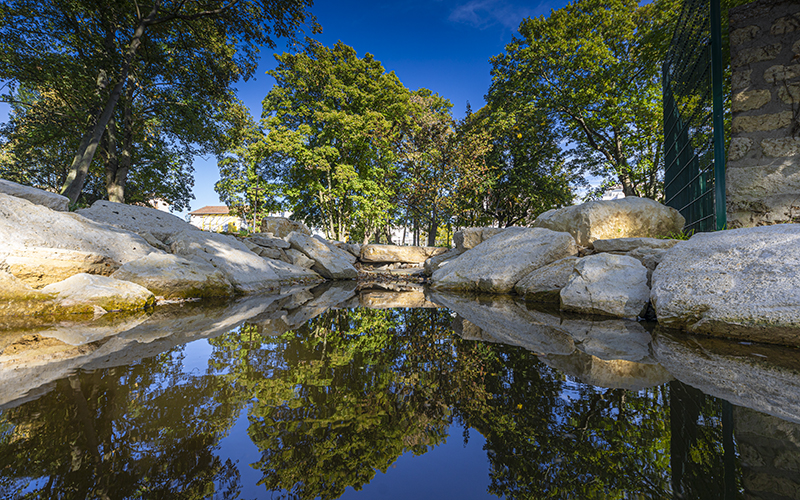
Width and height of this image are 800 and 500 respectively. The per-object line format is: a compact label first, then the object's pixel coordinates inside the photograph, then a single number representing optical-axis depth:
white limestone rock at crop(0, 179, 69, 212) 4.55
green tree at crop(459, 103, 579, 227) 14.02
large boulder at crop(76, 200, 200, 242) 6.32
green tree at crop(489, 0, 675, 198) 11.85
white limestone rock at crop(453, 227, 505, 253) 9.41
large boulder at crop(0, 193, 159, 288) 3.35
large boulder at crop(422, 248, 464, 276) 10.12
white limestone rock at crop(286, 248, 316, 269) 8.98
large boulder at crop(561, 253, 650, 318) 3.82
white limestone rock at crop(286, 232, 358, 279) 9.29
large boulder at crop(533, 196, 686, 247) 5.98
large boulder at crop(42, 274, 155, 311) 3.26
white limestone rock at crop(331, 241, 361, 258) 13.28
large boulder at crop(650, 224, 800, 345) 2.56
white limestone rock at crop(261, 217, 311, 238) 11.80
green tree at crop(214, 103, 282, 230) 18.33
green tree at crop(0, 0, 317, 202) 8.03
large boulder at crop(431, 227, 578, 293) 5.82
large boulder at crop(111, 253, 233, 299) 4.34
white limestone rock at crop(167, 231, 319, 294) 5.79
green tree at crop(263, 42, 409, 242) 17.66
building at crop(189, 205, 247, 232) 43.69
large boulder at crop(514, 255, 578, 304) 5.08
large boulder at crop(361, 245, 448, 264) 13.23
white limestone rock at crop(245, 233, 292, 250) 8.73
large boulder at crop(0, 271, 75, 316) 2.96
